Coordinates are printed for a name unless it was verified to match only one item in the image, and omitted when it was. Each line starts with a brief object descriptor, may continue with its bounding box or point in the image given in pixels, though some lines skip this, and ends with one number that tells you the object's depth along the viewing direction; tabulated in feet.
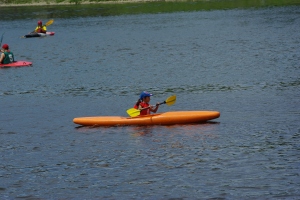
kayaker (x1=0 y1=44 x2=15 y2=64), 155.22
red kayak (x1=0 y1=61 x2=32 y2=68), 156.95
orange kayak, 89.51
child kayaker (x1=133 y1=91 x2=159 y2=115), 91.66
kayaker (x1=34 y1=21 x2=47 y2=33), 237.45
